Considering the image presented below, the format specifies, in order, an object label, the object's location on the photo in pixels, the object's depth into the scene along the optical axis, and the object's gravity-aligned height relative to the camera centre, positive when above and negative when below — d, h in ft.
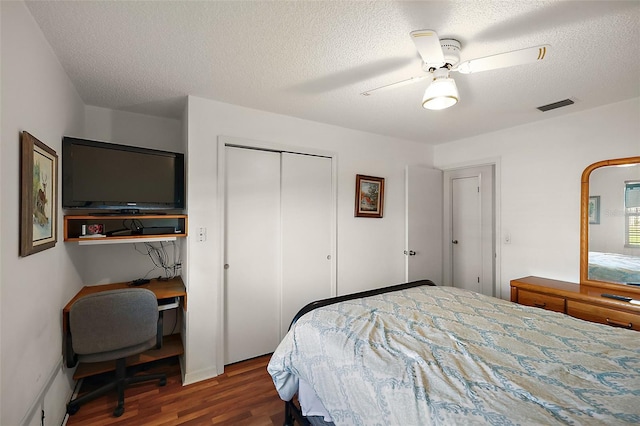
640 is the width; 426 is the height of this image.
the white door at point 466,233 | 11.89 -0.89
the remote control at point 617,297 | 7.14 -2.18
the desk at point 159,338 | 6.28 -3.03
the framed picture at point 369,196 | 10.88 +0.67
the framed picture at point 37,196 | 4.25 +0.28
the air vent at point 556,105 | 7.93 +3.17
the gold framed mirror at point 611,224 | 7.76 -0.31
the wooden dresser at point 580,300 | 6.95 -2.40
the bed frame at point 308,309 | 5.71 -2.18
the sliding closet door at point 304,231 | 9.53 -0.66
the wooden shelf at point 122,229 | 6.96 -0.50
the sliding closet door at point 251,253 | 8.63 -1.30
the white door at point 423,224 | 11.33 -0.48
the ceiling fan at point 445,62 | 4.36 +2.63
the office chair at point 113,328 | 6.15 -2.66
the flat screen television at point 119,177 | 6.81 +0.93
